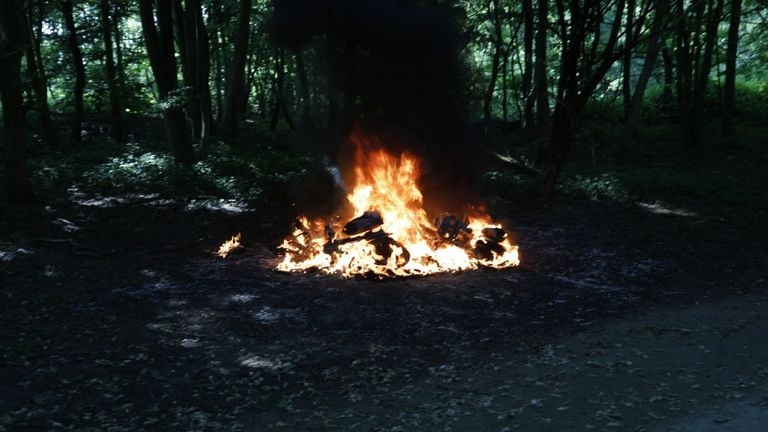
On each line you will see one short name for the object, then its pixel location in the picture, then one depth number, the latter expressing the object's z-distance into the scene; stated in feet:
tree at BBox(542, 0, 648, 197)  33.27
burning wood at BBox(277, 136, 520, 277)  28.68
